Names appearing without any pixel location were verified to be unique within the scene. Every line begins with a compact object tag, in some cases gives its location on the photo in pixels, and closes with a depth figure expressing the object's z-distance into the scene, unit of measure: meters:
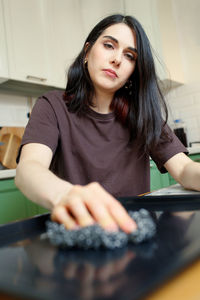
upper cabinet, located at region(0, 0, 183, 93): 1.94
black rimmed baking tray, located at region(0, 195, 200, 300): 0.19
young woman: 0.98
